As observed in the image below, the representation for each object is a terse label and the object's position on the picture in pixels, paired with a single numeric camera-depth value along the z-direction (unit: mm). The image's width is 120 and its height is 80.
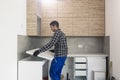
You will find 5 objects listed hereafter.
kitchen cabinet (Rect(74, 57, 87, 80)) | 2825
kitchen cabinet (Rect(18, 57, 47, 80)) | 2272
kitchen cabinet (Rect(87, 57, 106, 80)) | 2835
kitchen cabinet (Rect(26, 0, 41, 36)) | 2670
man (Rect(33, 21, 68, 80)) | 2329
